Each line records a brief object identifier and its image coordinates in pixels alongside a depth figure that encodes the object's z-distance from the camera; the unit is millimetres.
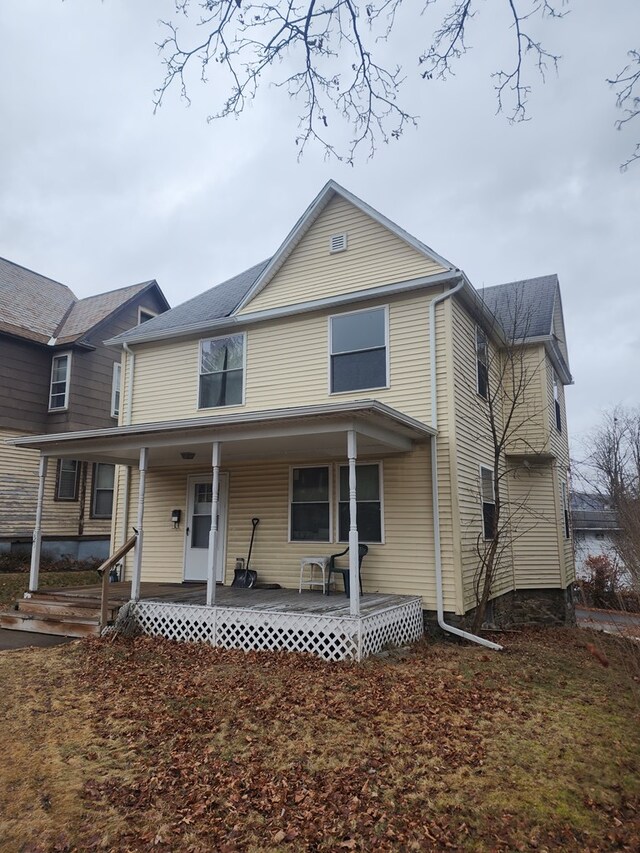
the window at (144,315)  19766
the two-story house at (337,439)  8594
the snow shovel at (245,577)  10547
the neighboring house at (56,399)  16000
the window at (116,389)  18283
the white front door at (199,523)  11336
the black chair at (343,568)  9461
